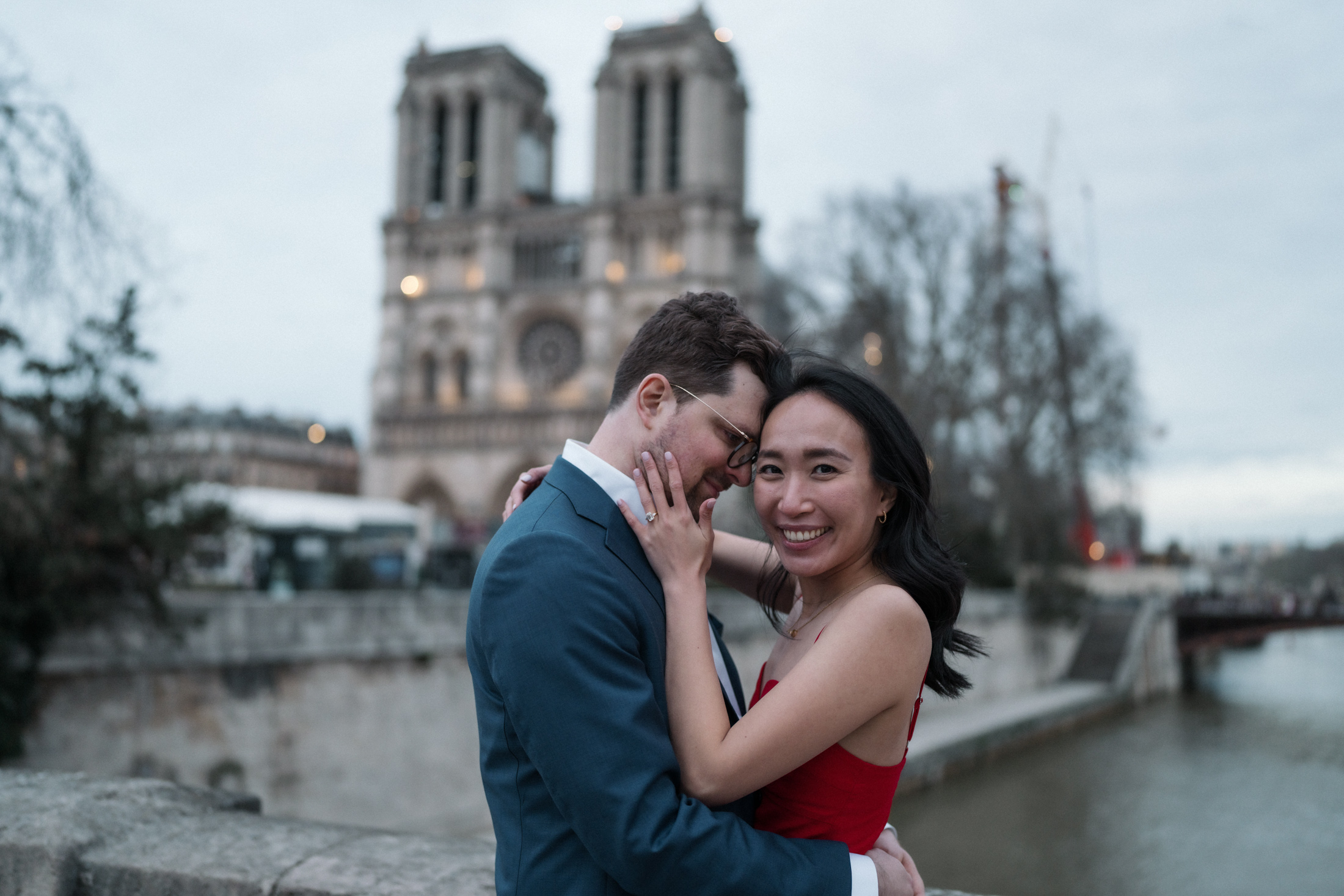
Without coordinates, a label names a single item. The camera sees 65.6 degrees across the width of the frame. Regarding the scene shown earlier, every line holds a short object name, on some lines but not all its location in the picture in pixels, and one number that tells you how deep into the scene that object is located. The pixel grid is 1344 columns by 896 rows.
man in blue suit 1.42
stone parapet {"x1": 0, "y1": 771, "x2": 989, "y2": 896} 2.04
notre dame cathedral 42.91
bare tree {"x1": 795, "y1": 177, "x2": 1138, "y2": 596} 27.30
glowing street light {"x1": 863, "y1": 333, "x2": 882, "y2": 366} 27.27
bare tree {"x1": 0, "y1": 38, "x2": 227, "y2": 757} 8.06
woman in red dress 1.56
